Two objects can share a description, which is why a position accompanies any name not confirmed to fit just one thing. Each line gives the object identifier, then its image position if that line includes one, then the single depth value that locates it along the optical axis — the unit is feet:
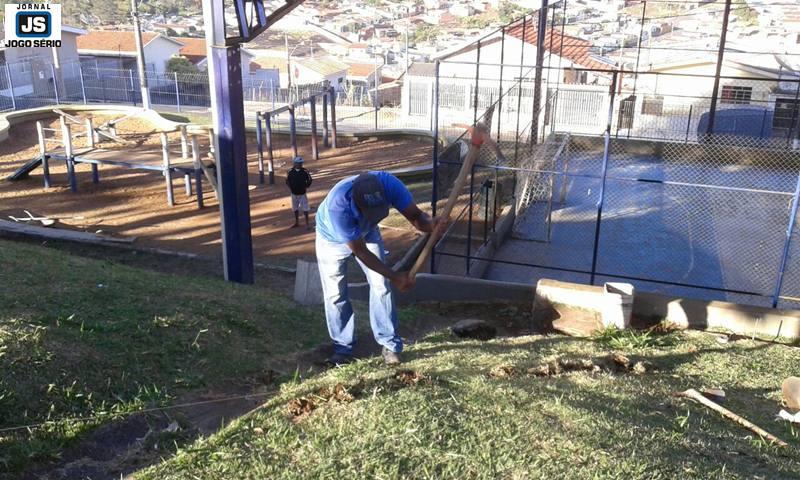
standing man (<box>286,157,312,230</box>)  38.58
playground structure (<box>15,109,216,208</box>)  43.39
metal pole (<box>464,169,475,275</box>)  31.24
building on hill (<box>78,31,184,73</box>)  124.36
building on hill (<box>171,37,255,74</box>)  148.66
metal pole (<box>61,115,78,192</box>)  45.88
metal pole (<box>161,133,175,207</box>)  43.37
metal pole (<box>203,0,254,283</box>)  26.27
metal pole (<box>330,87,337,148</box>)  58.49
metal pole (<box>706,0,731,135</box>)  58.48
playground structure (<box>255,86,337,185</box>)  49.34
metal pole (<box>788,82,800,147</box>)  56.02
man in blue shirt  16.08
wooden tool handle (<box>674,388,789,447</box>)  15.08
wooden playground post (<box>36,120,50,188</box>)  46.96
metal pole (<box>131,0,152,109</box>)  80.38
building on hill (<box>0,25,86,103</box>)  91.45
